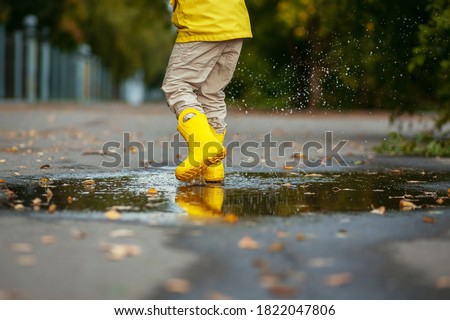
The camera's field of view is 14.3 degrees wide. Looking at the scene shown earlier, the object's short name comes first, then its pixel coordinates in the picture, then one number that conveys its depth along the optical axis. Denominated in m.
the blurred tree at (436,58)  20.23
